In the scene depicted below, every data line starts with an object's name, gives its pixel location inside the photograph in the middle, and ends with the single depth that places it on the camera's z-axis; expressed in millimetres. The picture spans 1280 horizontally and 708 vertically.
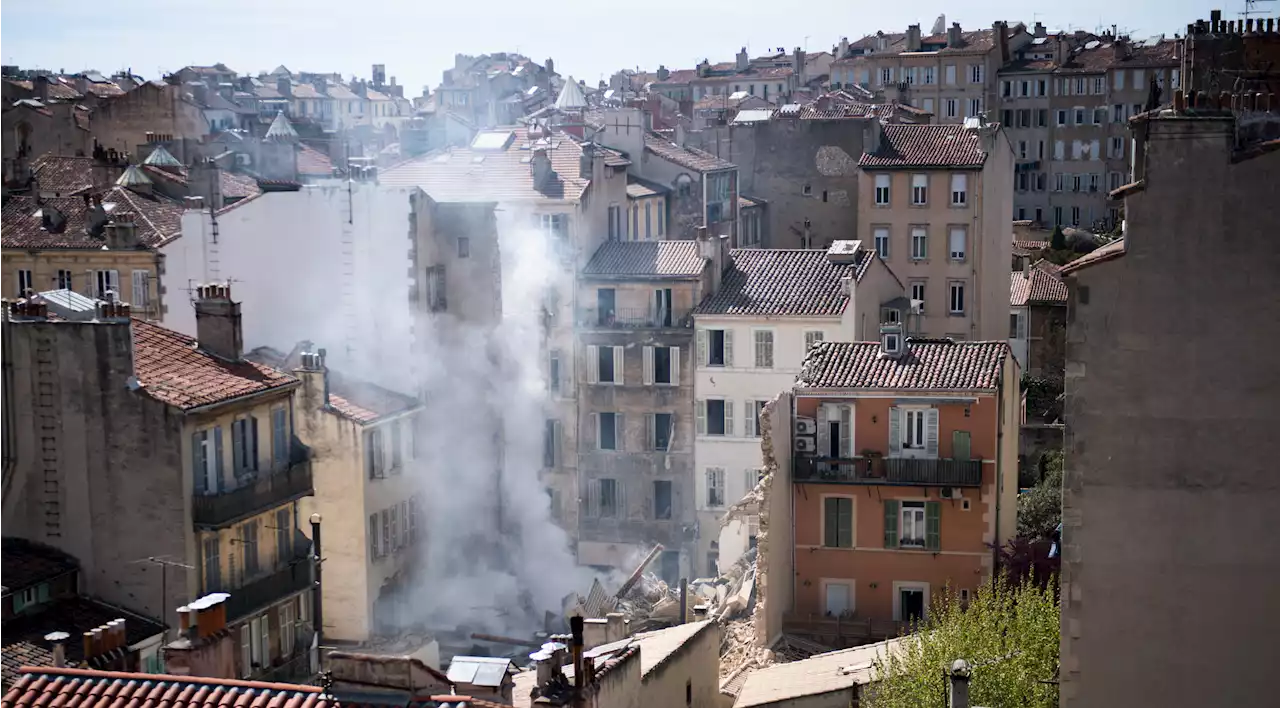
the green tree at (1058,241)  87250
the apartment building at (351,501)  41625
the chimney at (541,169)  57312
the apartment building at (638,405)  53188
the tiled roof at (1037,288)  68312
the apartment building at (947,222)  65125
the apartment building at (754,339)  51344
